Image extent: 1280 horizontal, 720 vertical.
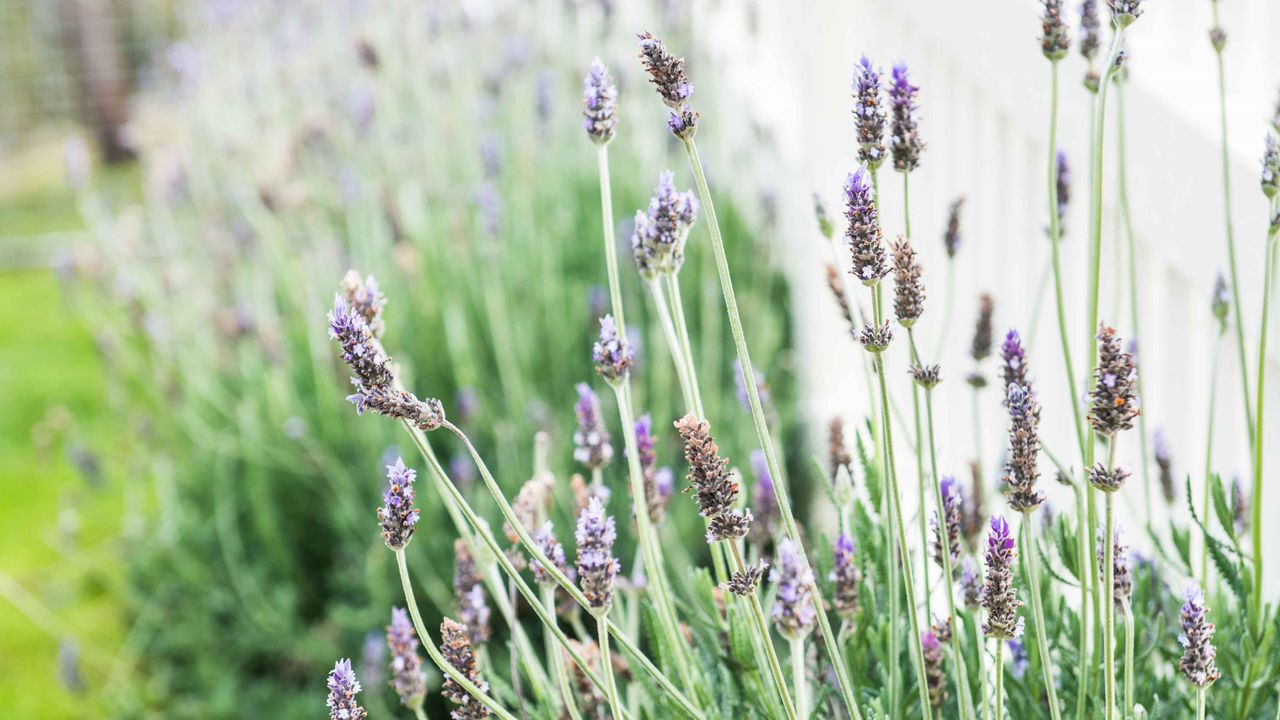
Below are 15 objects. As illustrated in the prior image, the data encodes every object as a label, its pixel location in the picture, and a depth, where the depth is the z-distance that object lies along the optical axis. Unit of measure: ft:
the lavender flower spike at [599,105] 3.37
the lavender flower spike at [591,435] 3.67
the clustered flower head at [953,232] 3.87
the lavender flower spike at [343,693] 3.22
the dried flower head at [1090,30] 3.63
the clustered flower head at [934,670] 3.51
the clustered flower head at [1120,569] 3.31
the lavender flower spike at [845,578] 3.52
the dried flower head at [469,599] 3.61
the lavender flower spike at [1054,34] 3.48
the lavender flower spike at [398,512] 3.20
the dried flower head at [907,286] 3.17
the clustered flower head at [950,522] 3.43
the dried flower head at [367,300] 3.55
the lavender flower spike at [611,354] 3.35
